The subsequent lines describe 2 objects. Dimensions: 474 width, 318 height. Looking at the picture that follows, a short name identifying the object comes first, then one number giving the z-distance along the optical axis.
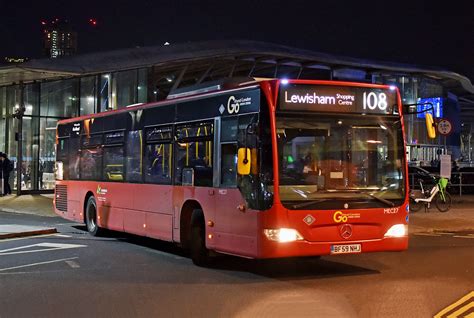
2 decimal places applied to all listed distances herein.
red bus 8.86
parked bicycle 19.88
